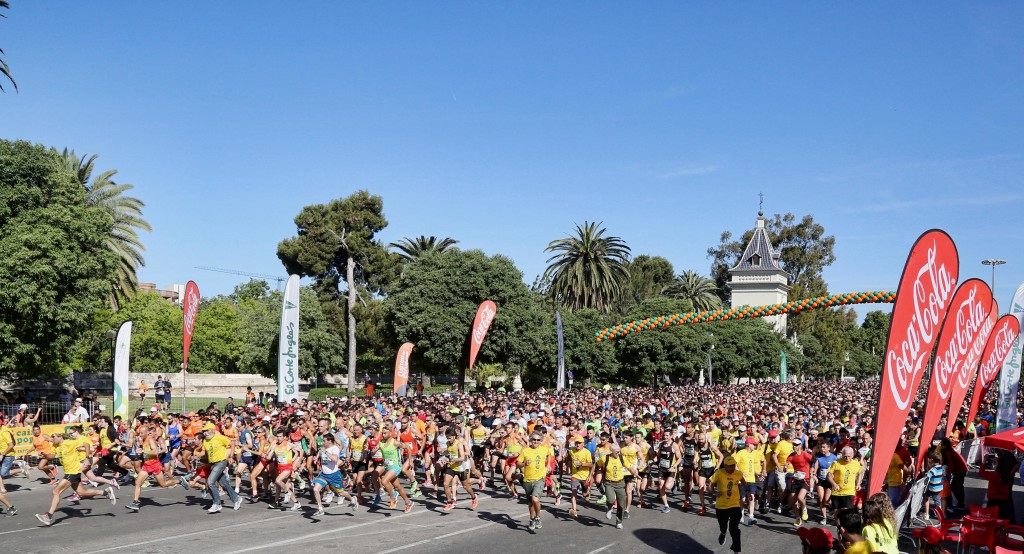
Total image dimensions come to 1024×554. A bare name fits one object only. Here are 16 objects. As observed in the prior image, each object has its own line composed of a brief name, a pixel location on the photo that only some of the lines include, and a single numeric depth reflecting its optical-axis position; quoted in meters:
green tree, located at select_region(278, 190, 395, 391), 66.81
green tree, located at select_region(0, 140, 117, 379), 30.78
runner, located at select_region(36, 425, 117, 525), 14.55
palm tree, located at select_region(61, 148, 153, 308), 47.09
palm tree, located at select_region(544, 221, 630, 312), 69.25
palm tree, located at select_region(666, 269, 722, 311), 94.62
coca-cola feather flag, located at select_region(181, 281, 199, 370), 26.86
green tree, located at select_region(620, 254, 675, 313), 103.97
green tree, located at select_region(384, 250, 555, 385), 48.88
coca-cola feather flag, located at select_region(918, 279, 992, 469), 12.16
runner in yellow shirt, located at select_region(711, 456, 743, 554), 11.96
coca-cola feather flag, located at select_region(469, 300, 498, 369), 34.22
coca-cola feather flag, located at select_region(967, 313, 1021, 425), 21.64
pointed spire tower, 102.75
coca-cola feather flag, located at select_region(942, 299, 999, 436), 14.86
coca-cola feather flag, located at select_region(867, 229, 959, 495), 9.67
